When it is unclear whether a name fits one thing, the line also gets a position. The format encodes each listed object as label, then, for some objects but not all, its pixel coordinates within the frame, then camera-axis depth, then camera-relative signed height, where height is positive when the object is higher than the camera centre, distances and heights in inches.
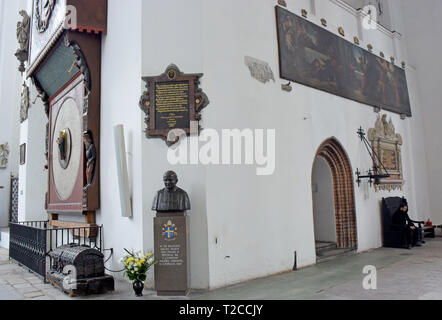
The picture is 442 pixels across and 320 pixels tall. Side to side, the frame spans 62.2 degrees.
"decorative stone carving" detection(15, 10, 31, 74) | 416.8 +189.5
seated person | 386.9 -37.5
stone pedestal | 208.8 -31.9
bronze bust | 214.5 +0.2
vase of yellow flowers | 206.4 -39.2
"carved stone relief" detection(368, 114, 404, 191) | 410.3 +49.3
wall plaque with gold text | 235.9 +62.2
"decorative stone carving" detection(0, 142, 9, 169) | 567.5 +75.6
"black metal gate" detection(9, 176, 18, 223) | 550.0 +5.5
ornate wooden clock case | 284.5 +96.5
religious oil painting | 310.8 +128.0
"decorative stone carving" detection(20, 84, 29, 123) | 429.8 +118.0
